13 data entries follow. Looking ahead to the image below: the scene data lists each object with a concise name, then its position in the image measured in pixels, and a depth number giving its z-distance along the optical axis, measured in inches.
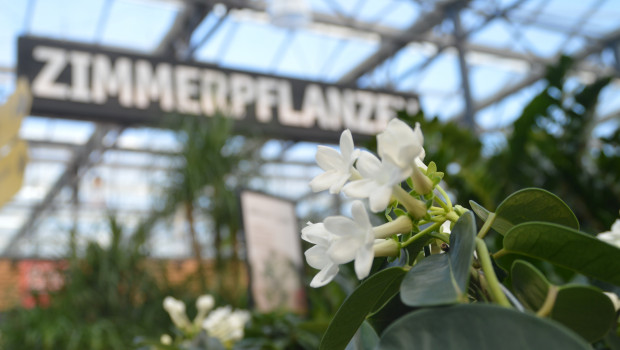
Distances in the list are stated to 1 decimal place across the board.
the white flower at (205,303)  59.1
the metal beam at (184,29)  273.4
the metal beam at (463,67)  224.1
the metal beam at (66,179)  367.2
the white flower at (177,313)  52.8
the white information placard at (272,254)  89.4
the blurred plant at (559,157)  94.3
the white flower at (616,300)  22.5
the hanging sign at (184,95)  143.9
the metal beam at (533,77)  374.9
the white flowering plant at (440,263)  12.5
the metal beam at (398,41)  306.8
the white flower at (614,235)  23.2
